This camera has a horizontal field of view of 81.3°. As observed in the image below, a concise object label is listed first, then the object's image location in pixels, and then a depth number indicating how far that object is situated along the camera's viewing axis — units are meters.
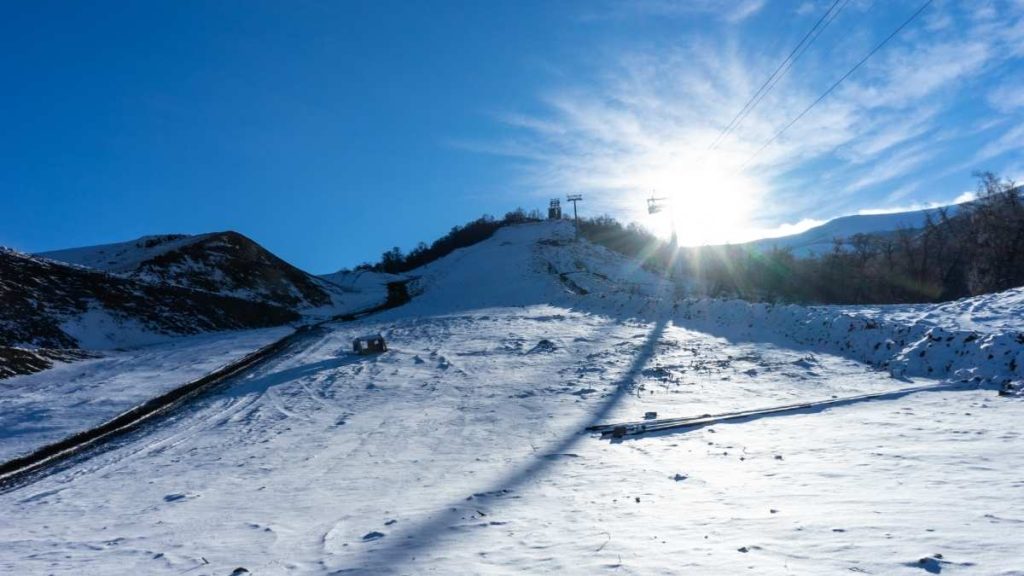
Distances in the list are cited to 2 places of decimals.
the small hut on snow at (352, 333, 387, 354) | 20.81
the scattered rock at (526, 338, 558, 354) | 19.94
